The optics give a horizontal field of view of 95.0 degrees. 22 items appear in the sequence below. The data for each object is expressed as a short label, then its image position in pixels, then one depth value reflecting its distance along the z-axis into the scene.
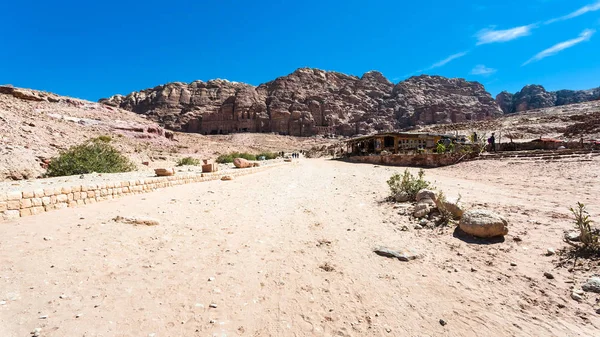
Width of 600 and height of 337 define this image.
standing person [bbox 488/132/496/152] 22.45
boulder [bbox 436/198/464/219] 5.60
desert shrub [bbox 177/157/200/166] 26.88
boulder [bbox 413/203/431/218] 5.98
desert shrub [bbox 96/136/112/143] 28.23
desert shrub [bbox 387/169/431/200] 7.57
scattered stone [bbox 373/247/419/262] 4.26
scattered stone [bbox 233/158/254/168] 21.22
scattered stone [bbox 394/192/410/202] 7.53
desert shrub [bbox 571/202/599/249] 3.82
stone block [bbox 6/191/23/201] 6.15
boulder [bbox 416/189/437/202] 6.52
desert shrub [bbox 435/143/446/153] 22.73
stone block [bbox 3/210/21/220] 6.03
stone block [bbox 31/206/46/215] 6.55
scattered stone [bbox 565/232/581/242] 4.21
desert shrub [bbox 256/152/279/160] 41.76
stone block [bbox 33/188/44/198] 6.67
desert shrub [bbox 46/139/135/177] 14.15
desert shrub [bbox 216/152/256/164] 31.38
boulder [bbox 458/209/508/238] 4.62
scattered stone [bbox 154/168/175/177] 12.73
